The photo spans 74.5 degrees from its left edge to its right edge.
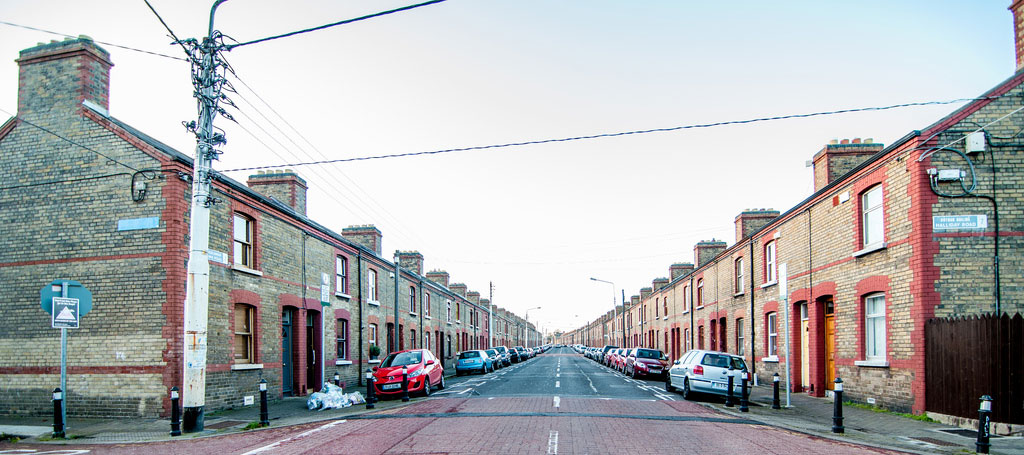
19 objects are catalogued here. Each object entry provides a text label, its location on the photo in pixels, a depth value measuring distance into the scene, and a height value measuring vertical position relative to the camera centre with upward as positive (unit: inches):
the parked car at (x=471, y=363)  1435.8 -189.1
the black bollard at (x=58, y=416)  499.2 -102.8
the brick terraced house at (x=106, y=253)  608.1 +22.6
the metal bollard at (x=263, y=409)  547.5 -108.6
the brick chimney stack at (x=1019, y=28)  579.2 +210.5
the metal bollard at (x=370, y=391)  679.1 -116.7
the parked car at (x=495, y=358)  1692.5 -218.0
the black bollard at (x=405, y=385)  745.3 -122.0
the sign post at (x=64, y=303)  498.3 -19.6
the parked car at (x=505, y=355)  1958.7 -243.2
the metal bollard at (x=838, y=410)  479.5 -99.5
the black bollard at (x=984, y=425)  392.2 -90.6
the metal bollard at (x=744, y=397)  633.0 -117.4
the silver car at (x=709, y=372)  737.0 -110.6
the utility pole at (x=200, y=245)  507.8 +24.1
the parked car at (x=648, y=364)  1241.3 -167.1
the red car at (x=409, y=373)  803.4 -118.6
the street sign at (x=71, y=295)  499.4 -13.1
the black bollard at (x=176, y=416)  499.6 -103.6
